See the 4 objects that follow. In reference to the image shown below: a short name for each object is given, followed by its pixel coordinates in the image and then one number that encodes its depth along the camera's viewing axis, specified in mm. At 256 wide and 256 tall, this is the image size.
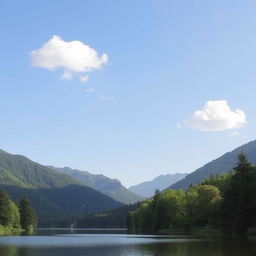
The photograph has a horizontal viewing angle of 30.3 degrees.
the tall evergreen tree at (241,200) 93931
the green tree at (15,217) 171250
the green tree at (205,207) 120438
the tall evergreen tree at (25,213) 196875
